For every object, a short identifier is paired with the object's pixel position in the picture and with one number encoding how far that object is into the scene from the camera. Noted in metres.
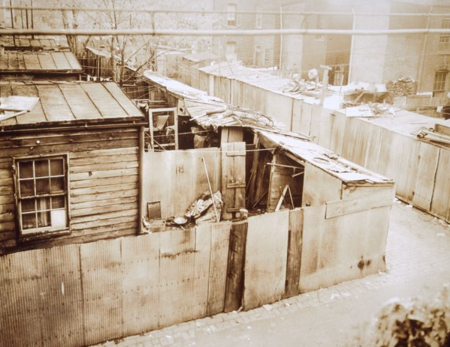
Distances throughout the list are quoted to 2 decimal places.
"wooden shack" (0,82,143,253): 8.75
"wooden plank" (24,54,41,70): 14.53
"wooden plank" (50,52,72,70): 15.15
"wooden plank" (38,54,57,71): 14.84
